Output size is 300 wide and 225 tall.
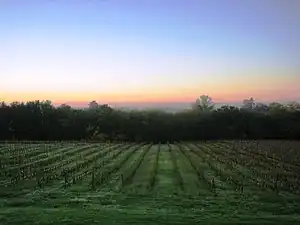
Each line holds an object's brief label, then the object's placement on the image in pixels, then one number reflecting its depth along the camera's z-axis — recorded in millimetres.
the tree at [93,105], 78544
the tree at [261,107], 80312
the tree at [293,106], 76506
